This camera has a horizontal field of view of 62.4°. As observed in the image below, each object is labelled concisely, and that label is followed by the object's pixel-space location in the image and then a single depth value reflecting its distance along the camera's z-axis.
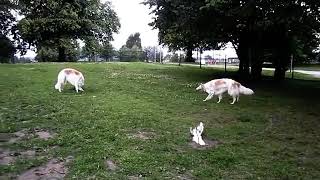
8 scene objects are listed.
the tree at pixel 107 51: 29.89
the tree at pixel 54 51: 26.36
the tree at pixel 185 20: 13.32
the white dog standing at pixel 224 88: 9.81
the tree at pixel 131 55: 36.99
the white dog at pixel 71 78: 10.61
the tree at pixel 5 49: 29.01
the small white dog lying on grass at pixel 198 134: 6.44
